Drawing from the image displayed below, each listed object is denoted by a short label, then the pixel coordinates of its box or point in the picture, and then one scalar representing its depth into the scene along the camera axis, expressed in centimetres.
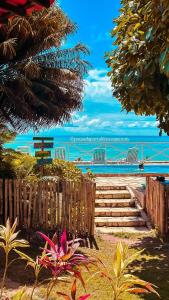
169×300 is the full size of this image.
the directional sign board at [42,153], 1232
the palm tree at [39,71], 1093
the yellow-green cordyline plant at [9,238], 243
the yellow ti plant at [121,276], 199
